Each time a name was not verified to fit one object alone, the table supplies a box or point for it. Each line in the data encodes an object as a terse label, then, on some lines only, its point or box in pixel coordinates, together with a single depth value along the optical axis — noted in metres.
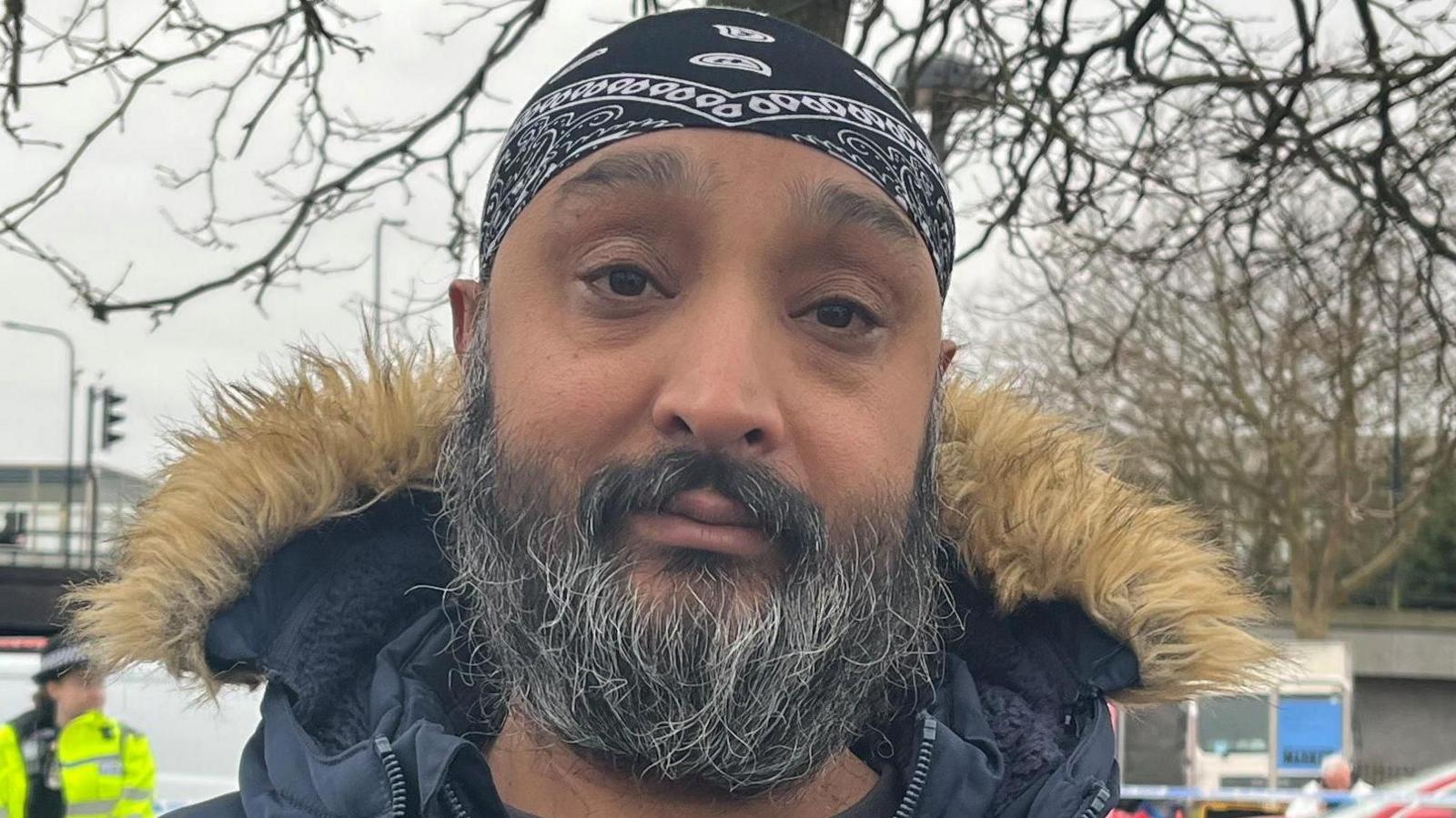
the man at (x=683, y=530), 1.39
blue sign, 12.23
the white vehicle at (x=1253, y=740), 10.99
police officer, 6.09
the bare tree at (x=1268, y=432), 13.70
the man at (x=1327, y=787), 8.84
